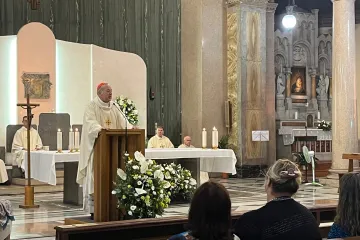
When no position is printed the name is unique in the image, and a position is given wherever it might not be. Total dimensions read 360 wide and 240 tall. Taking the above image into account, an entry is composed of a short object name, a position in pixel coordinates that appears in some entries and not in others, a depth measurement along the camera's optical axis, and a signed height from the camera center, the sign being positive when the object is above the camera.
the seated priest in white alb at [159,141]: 15.21 -0.18
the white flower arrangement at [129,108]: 15.76 +0.60
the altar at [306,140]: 19.19 -0.21
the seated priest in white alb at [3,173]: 13.23 -0.77
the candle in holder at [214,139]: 11.76 -0.10
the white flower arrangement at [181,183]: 10.47 -0.78
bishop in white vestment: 8.24 +0.13
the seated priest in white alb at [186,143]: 14.08 -0.20
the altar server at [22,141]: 14.86 -0.16
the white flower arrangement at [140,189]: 6.69 -0.55
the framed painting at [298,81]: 22.58 +1.75
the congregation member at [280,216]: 3.73 -0.47
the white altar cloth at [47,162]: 10.51 -0.45
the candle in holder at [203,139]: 11.83 -0.11
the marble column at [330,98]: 23.10 +1.17
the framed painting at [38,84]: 16.53 +1.24
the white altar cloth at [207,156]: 11.15 -0.38
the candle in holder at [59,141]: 11.01 -0.12
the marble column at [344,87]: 14.12 +0.96
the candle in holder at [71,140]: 11.05 -0.11
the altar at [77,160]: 10.66 -0.49
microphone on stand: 7.29 -0.09
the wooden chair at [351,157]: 12.18 -0.44
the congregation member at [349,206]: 3.90 -0.43
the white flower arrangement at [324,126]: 19.55 +0.19
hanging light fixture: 18.41 +3.06
